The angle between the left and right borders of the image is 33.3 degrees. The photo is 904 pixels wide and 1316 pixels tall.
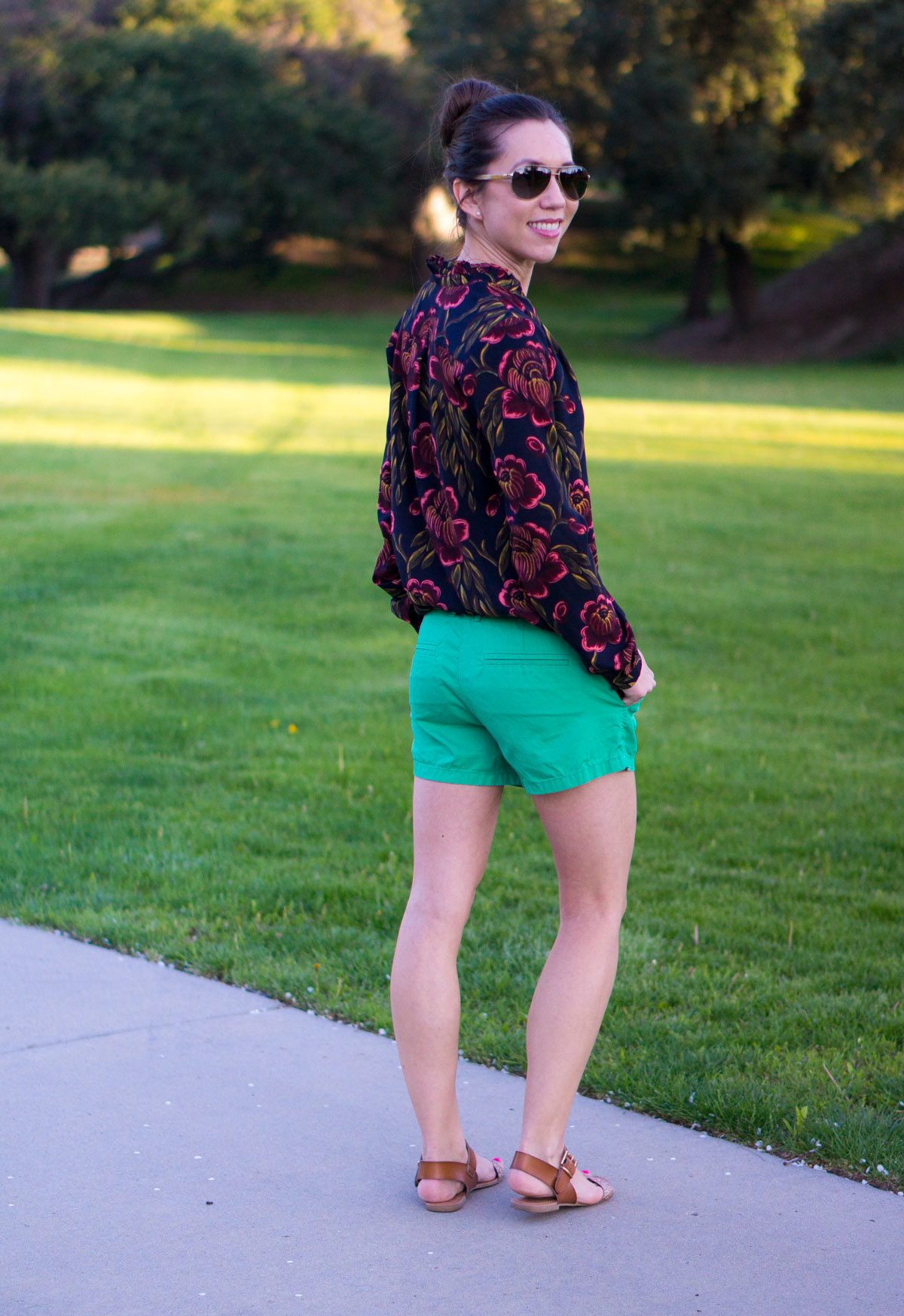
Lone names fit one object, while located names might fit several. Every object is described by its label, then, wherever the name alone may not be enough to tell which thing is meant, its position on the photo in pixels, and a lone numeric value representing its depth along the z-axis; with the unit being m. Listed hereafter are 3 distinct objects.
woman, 2.66
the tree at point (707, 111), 37.50
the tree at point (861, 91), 33.03
